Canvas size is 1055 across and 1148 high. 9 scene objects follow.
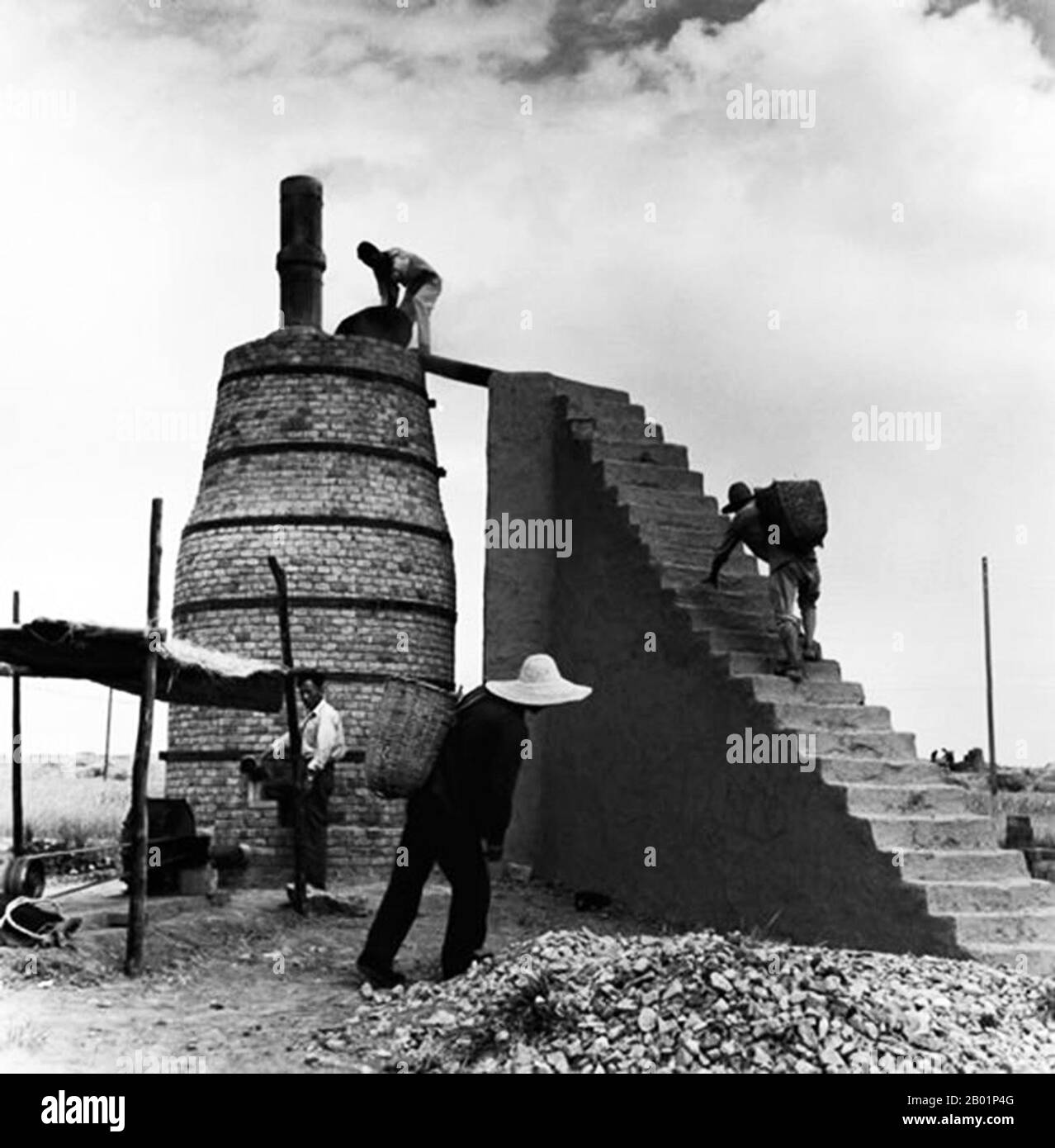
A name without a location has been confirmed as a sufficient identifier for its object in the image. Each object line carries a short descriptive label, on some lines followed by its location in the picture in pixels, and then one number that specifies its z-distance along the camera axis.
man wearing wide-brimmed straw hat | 7.27
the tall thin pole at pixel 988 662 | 24.67
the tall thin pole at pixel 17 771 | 10.84
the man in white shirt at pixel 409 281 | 13.34
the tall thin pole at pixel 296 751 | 9.83
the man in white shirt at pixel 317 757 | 10.48
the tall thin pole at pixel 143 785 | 7.88
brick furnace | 11.70
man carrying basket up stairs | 9.49
